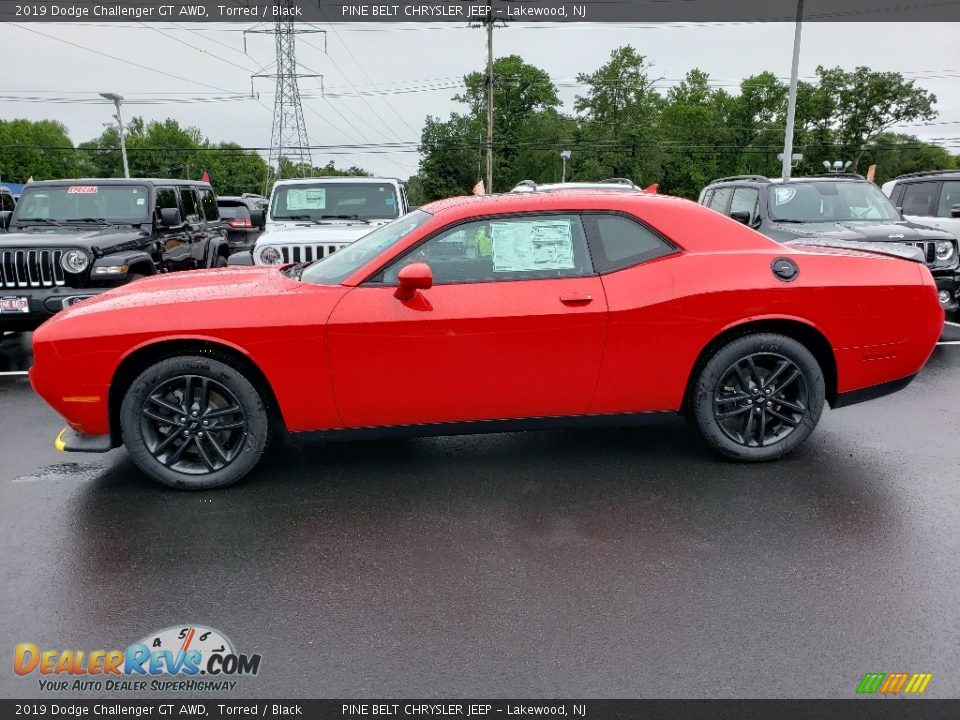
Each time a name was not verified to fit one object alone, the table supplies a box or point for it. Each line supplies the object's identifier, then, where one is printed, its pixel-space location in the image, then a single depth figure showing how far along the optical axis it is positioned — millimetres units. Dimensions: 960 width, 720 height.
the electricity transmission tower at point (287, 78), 43656
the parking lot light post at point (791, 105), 21964
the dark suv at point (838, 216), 8305
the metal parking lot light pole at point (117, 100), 47869
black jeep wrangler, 7020
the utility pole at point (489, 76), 37344
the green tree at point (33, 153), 93938
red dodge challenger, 3893
